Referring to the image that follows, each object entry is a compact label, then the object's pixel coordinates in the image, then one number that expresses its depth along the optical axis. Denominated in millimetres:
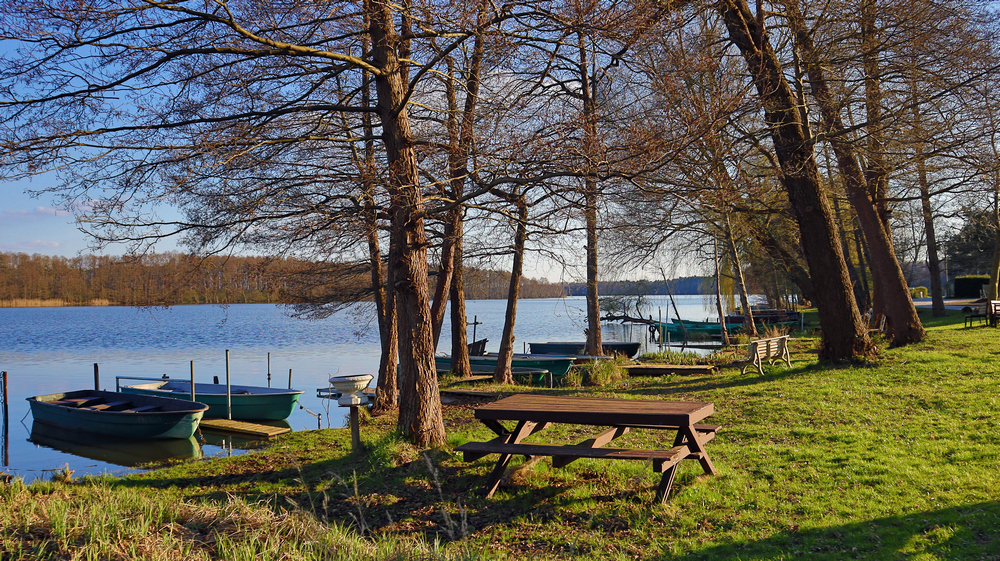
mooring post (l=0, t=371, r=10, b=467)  15246
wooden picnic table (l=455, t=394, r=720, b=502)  5609
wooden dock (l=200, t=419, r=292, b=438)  15461
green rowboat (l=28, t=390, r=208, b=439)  15539
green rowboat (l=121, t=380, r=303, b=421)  18156
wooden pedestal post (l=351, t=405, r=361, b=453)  8273
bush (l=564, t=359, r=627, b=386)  14164
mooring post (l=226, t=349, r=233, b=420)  17391
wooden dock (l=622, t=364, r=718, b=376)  14523
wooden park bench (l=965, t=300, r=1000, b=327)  18672
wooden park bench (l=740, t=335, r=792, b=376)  13297
